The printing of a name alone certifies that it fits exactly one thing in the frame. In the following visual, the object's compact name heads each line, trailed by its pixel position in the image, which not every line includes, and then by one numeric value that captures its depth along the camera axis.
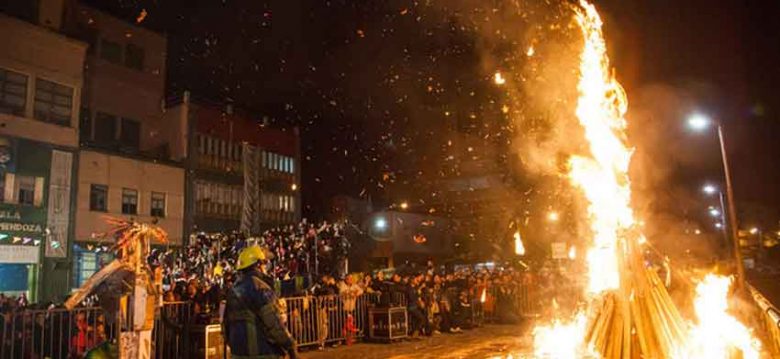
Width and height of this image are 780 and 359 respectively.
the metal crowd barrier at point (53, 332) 9.51
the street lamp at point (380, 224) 47.84
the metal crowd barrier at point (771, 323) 8.22
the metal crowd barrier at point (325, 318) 13.73
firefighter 5.53
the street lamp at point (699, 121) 16.20
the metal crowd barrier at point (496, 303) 19.37
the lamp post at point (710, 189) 35.80
